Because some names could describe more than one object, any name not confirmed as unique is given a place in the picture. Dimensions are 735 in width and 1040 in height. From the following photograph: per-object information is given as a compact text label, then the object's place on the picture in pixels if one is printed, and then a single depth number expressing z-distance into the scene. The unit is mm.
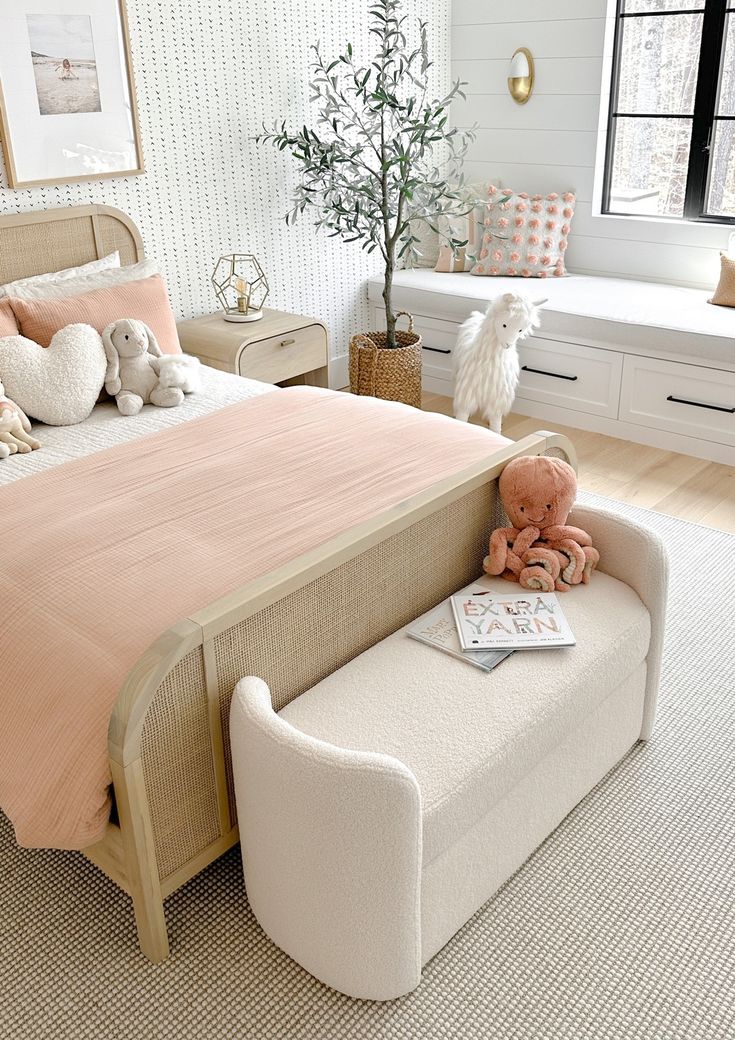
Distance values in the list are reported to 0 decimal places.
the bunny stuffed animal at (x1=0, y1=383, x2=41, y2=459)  2590
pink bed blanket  1657
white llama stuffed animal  3666
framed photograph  2992
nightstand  3539
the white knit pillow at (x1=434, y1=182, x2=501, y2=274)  4660
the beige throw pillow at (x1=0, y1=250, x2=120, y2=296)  2971
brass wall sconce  4492
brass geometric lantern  3771
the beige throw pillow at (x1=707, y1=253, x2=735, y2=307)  3971
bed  1605
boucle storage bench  1517
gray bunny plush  2906
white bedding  2535
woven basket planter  4043
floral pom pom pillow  4531
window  4094
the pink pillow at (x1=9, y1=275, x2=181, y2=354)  2867
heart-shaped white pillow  2721
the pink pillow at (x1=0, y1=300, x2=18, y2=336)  2799
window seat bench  3748
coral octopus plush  2178
